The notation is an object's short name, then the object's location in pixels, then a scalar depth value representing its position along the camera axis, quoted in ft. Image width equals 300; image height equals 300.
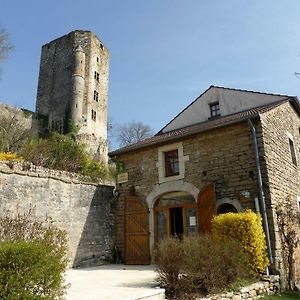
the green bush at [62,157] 54.19
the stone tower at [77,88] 96.51
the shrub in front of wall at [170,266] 18.07
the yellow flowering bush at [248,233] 23.70
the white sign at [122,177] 37.88
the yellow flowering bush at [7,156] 45.43
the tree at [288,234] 27.40
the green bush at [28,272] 10.55
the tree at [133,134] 114.32
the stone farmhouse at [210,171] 28.53
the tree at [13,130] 65.82
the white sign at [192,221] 32.78
